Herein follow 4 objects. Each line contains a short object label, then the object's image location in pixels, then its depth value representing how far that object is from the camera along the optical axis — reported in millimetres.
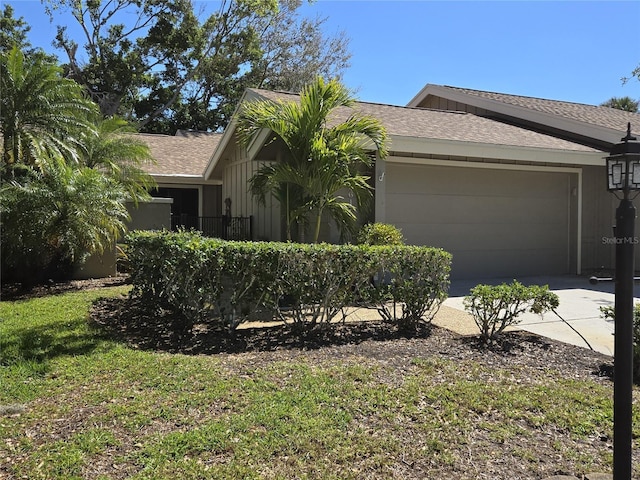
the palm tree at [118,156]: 11430
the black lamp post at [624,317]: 2660
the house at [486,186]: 10812
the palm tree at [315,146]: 8109
